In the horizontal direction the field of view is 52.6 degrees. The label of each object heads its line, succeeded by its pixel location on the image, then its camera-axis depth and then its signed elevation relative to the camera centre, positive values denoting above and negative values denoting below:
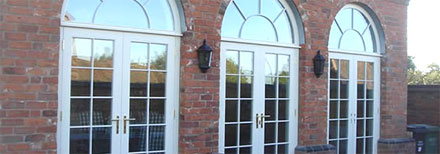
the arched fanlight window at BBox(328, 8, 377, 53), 7.56 +0.99
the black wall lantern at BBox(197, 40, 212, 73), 5.75 +0.41
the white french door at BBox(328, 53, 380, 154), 7.57 -0.24
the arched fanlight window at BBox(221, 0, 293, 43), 6.29 +0.98
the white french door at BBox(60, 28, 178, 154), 5.11 -0.06
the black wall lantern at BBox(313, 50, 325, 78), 7.03 +0.39
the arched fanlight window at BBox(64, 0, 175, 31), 5.12 +0.89
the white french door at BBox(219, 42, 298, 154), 6.30 -0.15
